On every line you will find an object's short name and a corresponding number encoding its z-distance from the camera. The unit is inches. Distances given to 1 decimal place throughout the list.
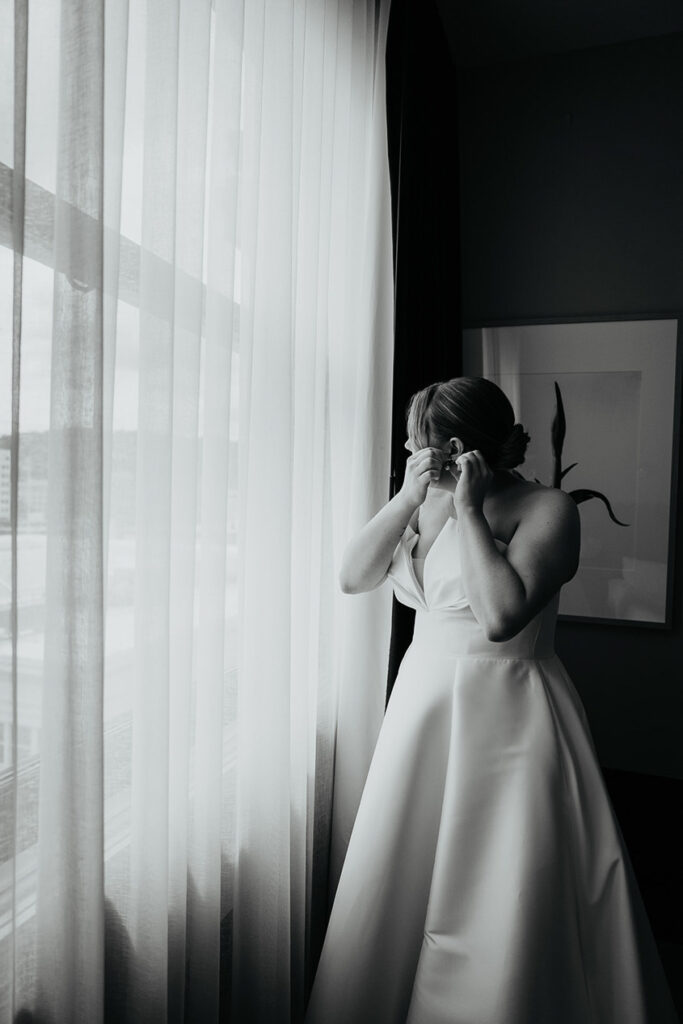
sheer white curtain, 31.2
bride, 49.9
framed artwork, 107.0
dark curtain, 78.4
